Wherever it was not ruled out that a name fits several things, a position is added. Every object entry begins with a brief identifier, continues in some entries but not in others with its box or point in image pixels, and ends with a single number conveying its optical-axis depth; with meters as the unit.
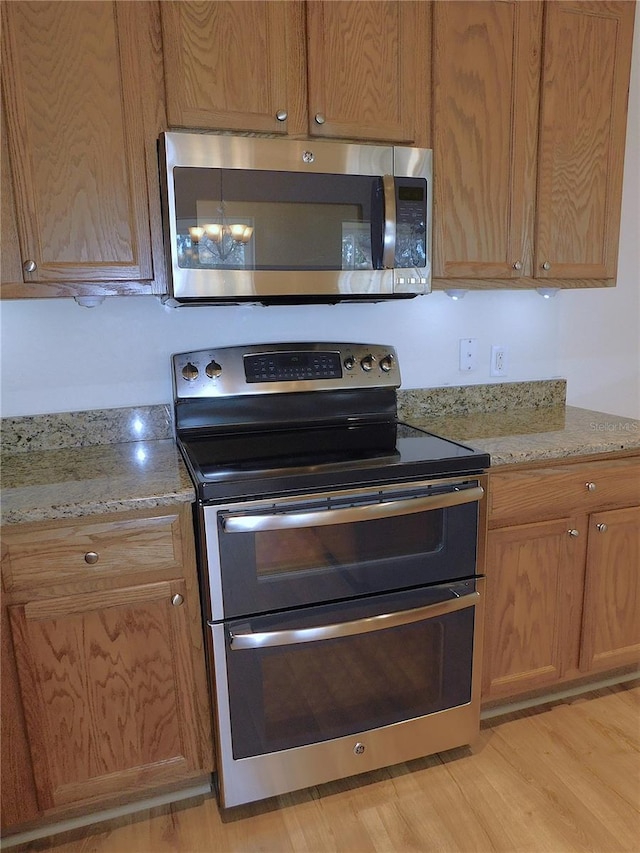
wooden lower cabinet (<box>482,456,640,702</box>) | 1.64
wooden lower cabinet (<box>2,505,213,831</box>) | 1.29
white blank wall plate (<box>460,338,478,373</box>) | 2.11
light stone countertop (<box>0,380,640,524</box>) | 1.31
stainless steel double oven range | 1.35
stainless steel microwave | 1.42
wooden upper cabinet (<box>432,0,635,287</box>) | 1.65
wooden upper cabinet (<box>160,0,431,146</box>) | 1.41
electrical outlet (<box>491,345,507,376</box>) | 2.16
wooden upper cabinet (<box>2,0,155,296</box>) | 1.32
